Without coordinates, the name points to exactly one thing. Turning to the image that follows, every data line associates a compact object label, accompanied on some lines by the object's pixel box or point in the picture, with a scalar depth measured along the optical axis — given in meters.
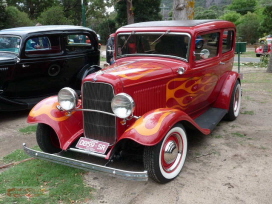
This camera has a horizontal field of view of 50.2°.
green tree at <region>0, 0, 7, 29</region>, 22.11
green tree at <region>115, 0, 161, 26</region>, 24.98
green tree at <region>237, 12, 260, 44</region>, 30.48
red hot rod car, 3.13
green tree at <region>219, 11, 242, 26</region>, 43.38
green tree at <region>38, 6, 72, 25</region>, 23.44
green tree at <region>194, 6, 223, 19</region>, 44.00
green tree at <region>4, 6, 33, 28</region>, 22.50
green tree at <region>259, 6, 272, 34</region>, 25.01
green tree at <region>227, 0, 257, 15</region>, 52.41
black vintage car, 5.79
